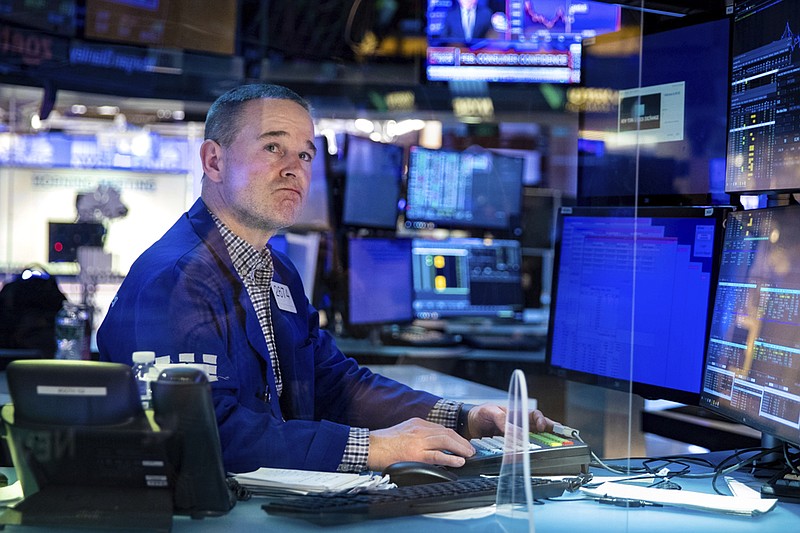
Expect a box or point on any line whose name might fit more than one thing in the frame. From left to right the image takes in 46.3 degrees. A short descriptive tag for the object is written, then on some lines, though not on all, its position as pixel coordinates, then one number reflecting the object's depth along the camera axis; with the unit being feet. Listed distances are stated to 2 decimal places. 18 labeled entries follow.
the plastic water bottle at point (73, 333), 6.15
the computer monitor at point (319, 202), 10.22
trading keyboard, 5.45
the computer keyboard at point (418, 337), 12.95
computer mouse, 5.15
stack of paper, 4.87
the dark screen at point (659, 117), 7.11
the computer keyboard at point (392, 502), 4.50
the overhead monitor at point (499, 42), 11.10
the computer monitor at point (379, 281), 12.87
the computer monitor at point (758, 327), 5.10
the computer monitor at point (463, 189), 14.92
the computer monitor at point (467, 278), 14.65
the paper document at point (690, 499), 5.10
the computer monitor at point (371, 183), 12.19
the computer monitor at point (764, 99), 5.82
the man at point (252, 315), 5.28
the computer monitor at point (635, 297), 6.46
